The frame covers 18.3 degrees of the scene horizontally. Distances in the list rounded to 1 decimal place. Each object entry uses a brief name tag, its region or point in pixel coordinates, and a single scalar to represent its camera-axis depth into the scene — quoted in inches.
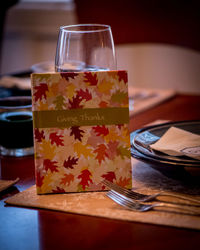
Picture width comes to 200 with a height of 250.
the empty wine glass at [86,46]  33.6
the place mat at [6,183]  30.8
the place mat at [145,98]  47.8
